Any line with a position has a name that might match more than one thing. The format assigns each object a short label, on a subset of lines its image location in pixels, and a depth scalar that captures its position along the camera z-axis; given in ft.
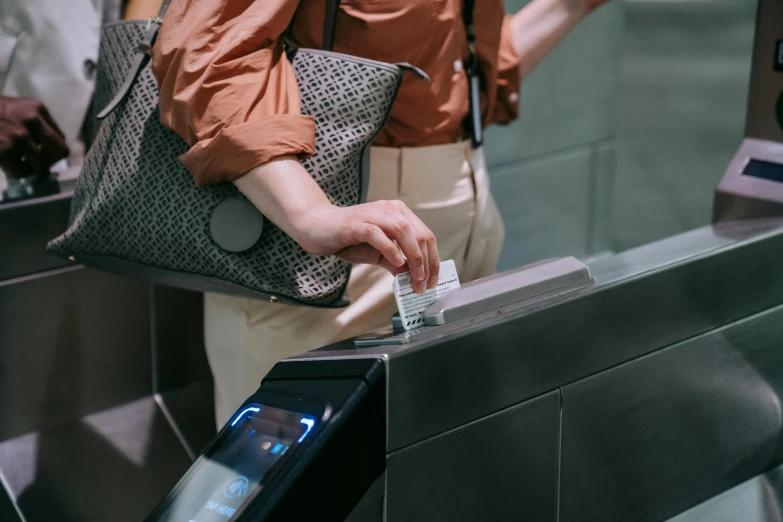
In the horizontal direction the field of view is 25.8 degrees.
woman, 4.82
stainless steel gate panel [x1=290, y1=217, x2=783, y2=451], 4.63
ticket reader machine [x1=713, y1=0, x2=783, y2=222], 5.86
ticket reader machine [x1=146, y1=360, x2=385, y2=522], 4.40
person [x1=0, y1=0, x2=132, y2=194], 6.72
